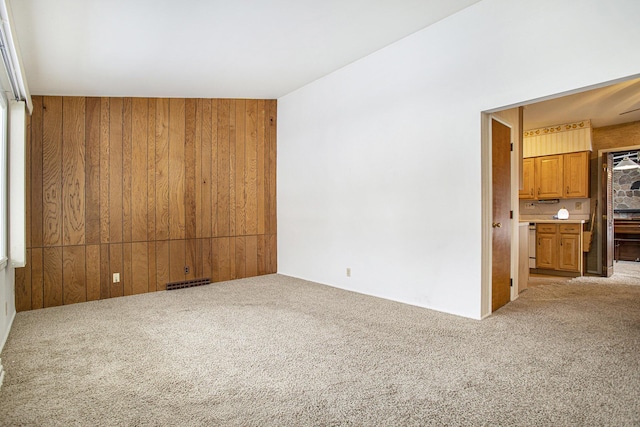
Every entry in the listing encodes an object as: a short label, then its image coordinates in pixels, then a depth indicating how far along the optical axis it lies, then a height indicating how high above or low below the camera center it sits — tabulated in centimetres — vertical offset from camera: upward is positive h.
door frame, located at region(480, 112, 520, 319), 329 -9
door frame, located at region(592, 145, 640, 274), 581 -13
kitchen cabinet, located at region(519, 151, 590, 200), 606 +49
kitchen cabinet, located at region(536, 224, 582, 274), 575 -72
